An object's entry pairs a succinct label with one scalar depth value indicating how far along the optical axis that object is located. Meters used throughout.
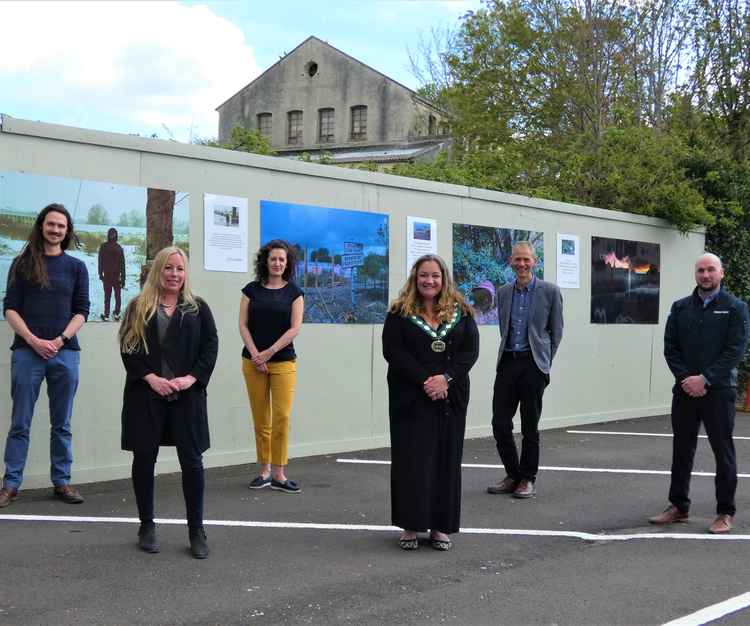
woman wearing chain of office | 6.20
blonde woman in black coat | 5.91
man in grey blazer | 8.12
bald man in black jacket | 7.05
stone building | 46.06
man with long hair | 7.15
